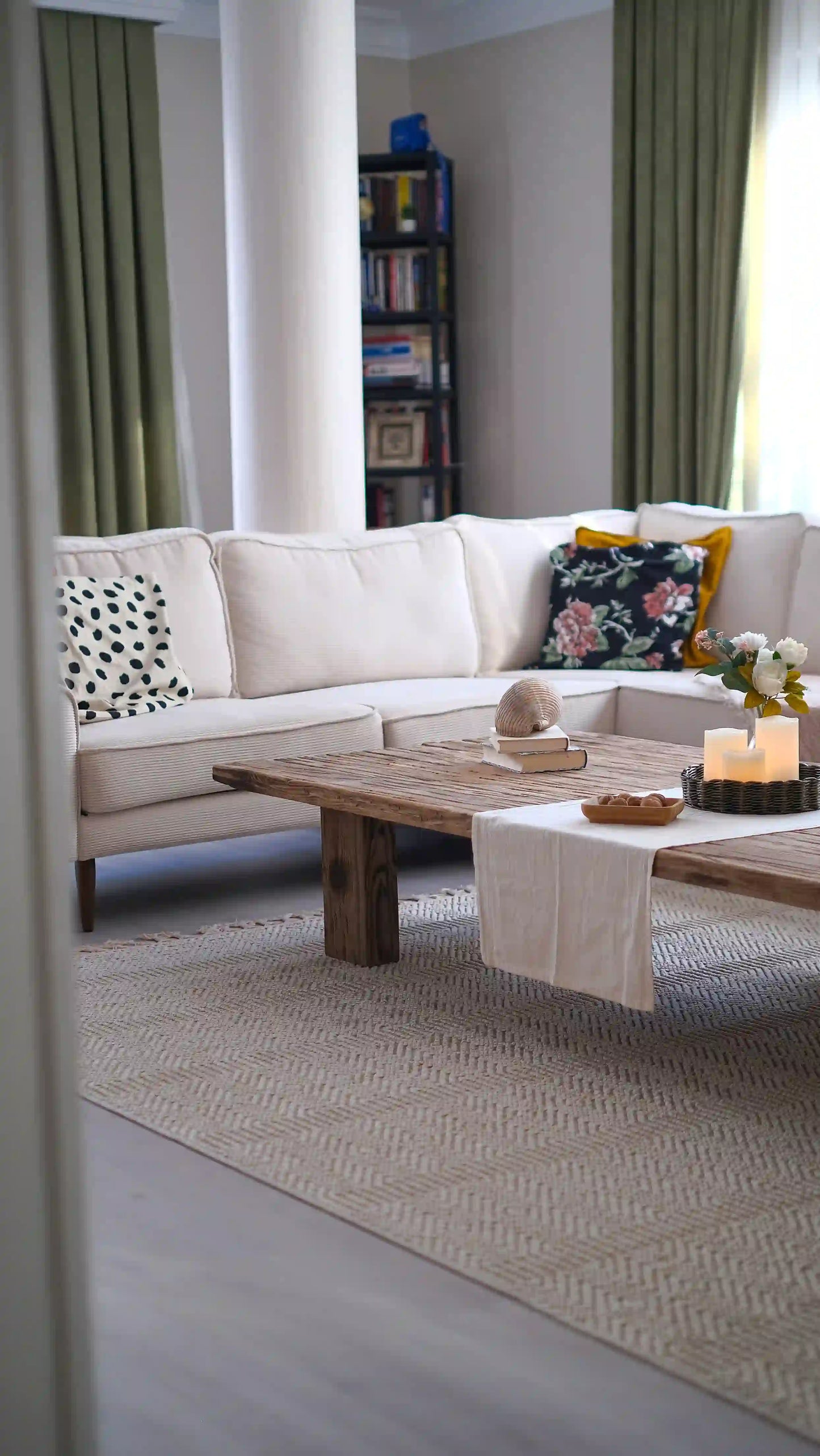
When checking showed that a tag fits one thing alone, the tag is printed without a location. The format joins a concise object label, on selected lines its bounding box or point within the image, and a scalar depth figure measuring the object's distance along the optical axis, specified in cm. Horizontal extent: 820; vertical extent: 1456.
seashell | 332
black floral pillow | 461
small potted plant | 281
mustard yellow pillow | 468
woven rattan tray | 281
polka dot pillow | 386
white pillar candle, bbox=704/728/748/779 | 286
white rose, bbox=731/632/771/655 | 285
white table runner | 259
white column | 512
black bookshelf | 643
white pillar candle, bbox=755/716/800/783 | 283
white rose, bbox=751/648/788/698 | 281
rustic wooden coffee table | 300
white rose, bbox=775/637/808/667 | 280
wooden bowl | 272
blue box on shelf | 646
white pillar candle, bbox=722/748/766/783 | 282
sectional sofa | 365
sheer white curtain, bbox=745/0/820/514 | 547
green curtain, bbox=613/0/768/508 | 567
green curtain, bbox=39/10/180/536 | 598
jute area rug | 188
